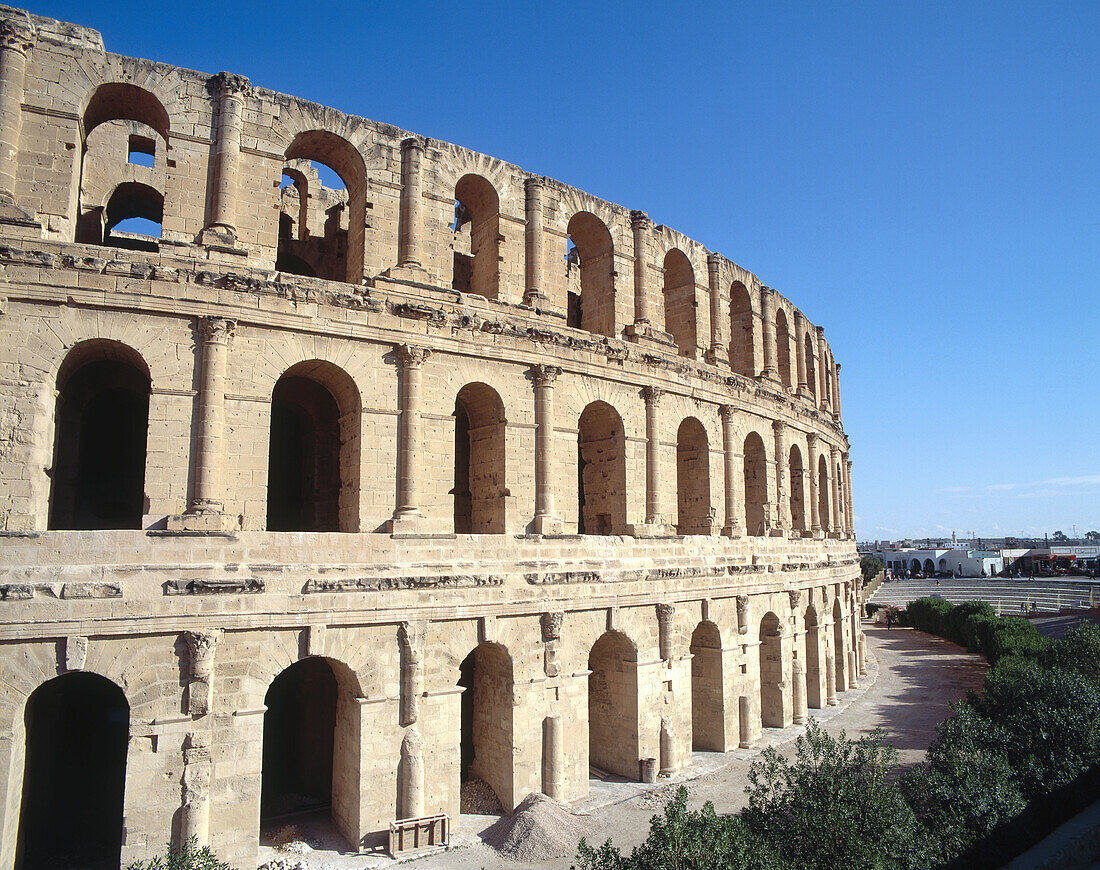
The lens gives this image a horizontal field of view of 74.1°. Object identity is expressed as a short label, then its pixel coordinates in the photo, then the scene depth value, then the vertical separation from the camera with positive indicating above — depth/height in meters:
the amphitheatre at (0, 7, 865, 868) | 11.37 +1.23
